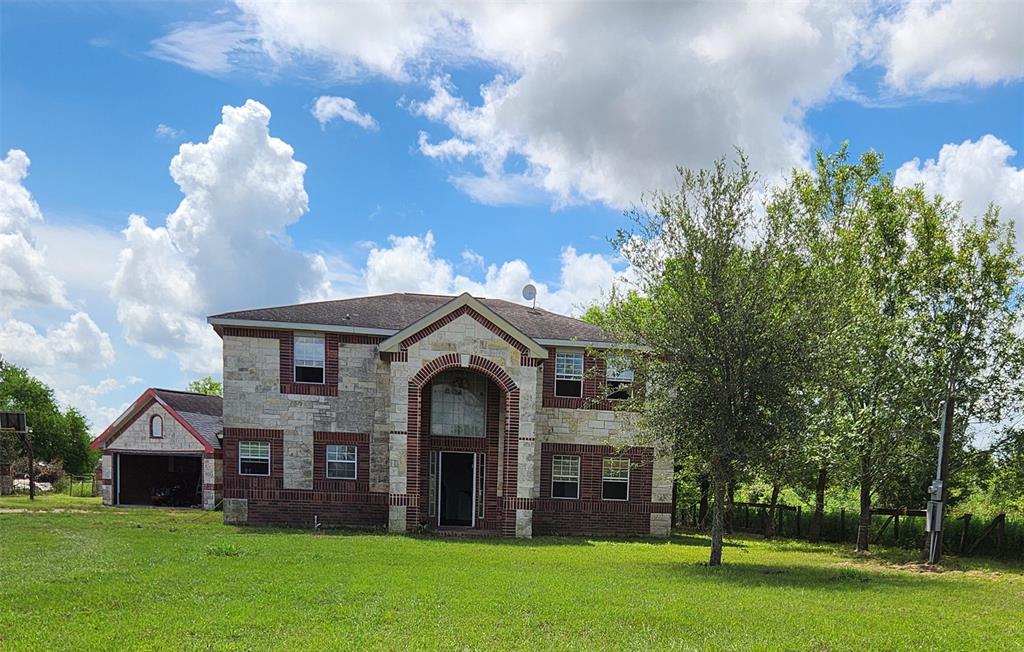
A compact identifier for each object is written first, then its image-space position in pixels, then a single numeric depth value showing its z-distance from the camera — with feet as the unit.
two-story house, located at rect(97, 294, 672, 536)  71.82
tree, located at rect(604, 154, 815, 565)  50.57
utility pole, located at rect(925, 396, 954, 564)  59.88
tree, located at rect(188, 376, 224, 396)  226.99
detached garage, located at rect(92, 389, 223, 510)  103.48
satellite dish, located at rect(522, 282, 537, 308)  91.09
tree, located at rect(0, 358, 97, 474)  185.78
